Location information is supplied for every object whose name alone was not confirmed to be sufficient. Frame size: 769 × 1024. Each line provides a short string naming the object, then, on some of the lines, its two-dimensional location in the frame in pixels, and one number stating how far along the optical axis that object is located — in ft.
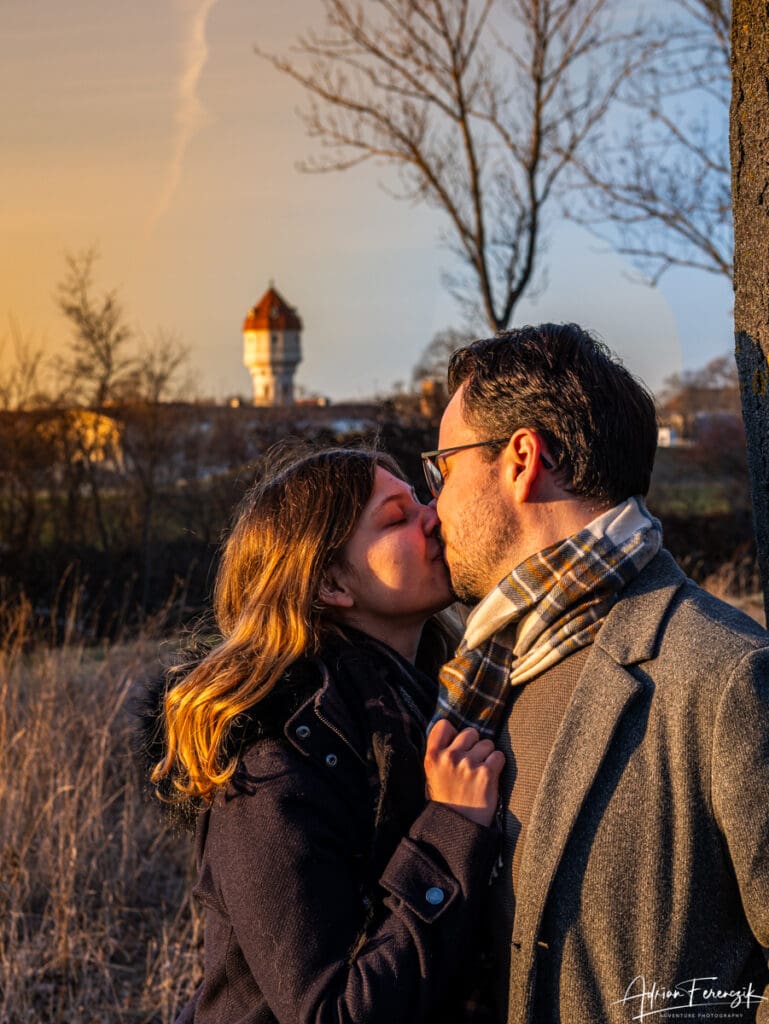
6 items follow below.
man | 6.56
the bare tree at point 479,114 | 42.86
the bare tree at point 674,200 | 41.94
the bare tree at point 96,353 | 48.85
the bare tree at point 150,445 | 45.47
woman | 6.93
